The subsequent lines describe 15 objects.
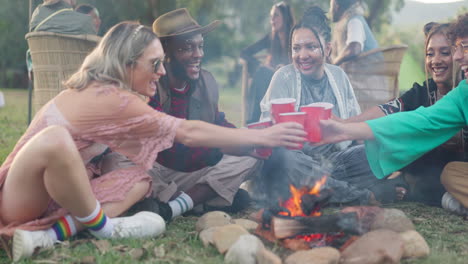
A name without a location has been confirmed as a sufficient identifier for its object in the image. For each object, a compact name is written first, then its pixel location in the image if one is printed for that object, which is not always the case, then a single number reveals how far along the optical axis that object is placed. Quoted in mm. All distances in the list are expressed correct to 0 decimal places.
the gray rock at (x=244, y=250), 2426
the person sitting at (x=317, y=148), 3846
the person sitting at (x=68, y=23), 5344
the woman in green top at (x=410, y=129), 3158
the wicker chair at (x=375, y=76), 5938
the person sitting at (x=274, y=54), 7145
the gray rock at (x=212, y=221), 3055
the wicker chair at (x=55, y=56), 5164
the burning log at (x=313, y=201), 2789
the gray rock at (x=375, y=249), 2348
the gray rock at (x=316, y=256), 2330
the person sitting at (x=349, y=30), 6234
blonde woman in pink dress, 2568
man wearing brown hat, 3688
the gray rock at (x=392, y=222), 2793
